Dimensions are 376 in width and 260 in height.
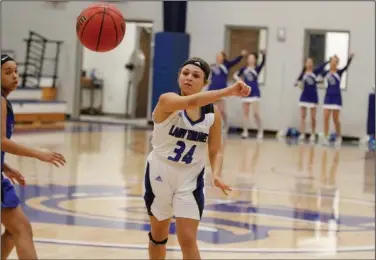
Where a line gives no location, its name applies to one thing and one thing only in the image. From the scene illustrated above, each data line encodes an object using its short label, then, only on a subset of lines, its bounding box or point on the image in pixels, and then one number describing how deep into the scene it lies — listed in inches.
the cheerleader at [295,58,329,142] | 757.3
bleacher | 743.1
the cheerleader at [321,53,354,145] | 735.1
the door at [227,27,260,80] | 834.2
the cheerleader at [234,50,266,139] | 768.9
